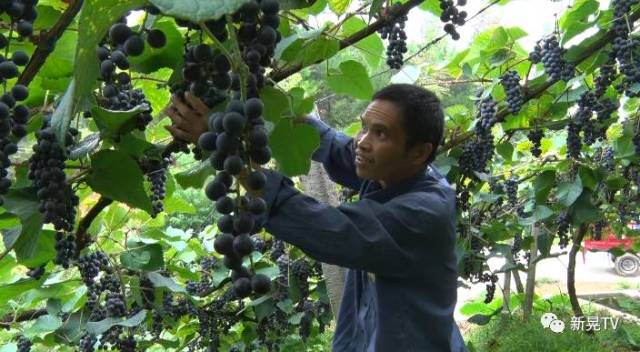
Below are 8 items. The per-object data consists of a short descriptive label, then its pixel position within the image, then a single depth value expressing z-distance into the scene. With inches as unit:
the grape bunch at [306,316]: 116.2
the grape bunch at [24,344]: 80.2
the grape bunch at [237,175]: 25.0
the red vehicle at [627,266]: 507.8
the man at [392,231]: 51.7
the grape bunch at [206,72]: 28.9
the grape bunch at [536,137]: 106.7
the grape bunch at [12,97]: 27.5
